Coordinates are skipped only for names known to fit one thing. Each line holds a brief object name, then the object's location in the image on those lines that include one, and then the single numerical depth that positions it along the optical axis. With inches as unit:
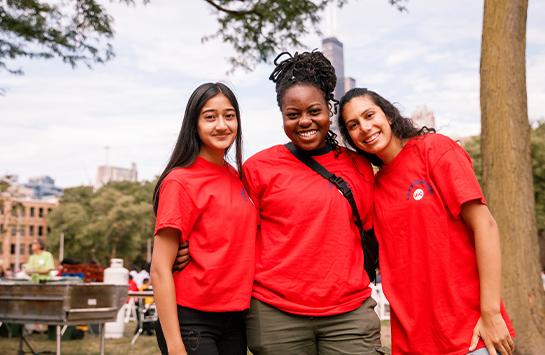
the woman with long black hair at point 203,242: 92.5
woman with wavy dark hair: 85.6
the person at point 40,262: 401.6
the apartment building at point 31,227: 2743.6
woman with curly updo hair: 94.7
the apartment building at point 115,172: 5561.0
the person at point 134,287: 448.5
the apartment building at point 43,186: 6225.4
